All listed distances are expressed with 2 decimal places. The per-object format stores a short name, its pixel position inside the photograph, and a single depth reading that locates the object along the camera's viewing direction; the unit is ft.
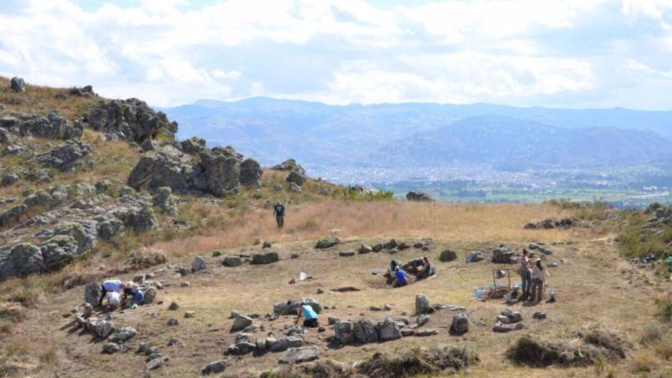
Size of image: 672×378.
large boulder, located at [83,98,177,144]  186.29
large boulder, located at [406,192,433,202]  180.52
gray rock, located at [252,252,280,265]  100.12
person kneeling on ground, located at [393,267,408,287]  85.56
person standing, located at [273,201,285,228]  123.65
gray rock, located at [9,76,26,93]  200.67
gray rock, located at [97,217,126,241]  111.24
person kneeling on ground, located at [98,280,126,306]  80.07
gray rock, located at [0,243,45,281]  97.30
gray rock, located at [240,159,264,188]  164.55
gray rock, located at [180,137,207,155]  184.75
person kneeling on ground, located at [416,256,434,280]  88.89
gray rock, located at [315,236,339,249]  106.83
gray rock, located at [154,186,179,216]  129.80
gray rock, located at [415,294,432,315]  68.03
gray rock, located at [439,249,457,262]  97.35
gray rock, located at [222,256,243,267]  99.25
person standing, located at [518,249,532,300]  74.90
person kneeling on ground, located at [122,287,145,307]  79.20
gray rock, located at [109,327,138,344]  67.67
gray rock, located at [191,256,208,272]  96.78
